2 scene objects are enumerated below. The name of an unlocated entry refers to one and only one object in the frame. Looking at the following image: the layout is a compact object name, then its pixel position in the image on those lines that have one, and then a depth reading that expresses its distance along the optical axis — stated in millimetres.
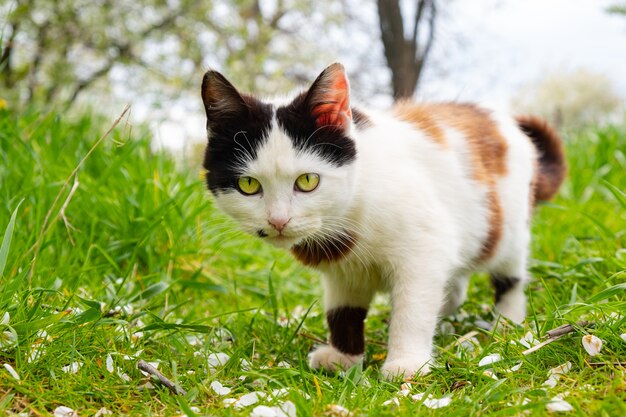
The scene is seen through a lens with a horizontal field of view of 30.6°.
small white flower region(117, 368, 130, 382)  702
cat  734
